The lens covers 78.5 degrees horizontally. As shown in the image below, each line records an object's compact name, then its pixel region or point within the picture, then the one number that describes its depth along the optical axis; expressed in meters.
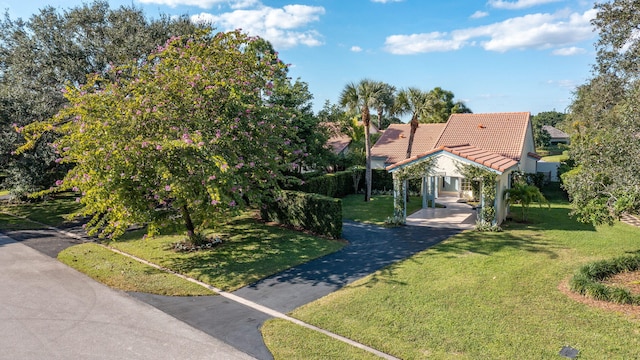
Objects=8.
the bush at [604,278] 9.38
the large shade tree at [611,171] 9.67
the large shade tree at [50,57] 20.36
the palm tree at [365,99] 23.97
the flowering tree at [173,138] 11.91
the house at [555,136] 78.61
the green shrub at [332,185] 23.16
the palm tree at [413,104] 24.41
